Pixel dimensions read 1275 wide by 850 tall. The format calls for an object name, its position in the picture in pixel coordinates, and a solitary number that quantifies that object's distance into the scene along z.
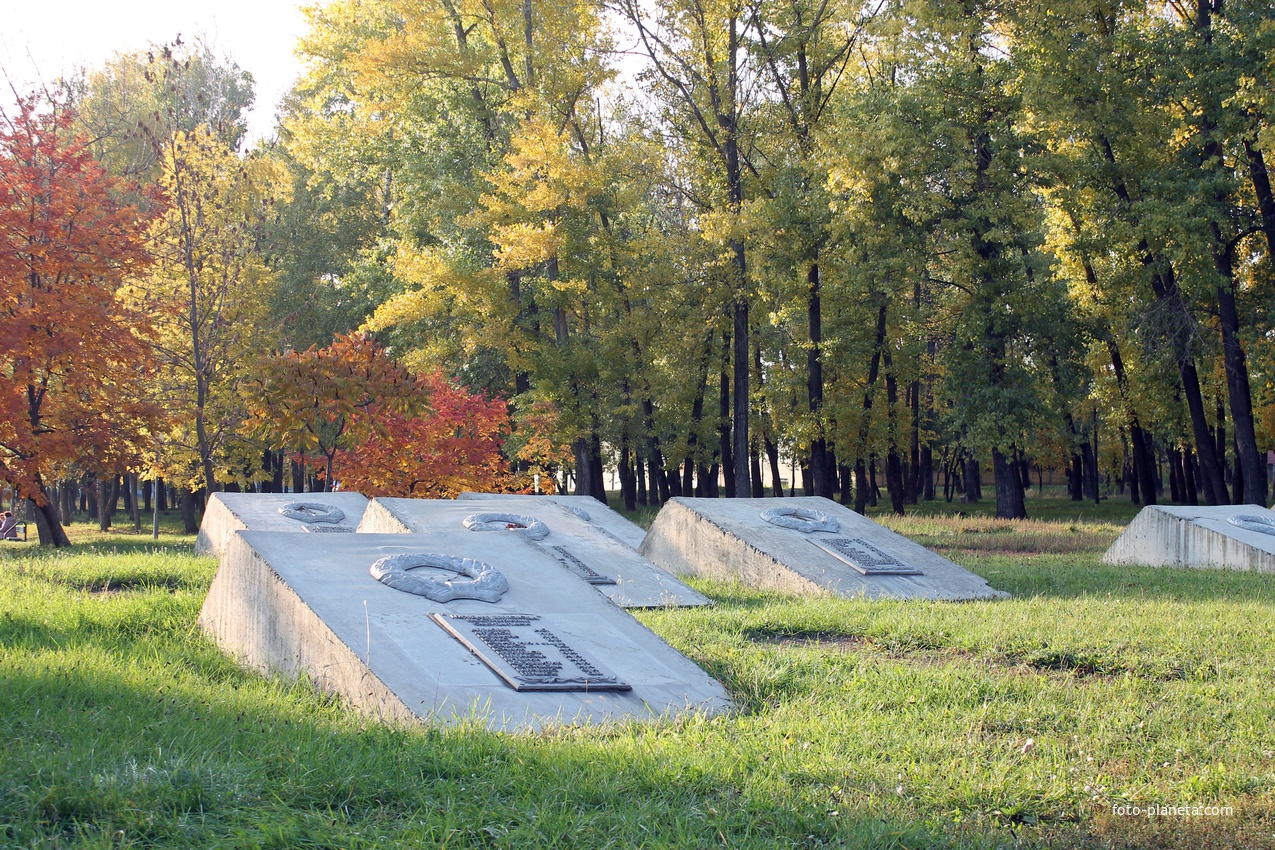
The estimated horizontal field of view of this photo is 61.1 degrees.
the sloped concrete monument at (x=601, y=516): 13.71
